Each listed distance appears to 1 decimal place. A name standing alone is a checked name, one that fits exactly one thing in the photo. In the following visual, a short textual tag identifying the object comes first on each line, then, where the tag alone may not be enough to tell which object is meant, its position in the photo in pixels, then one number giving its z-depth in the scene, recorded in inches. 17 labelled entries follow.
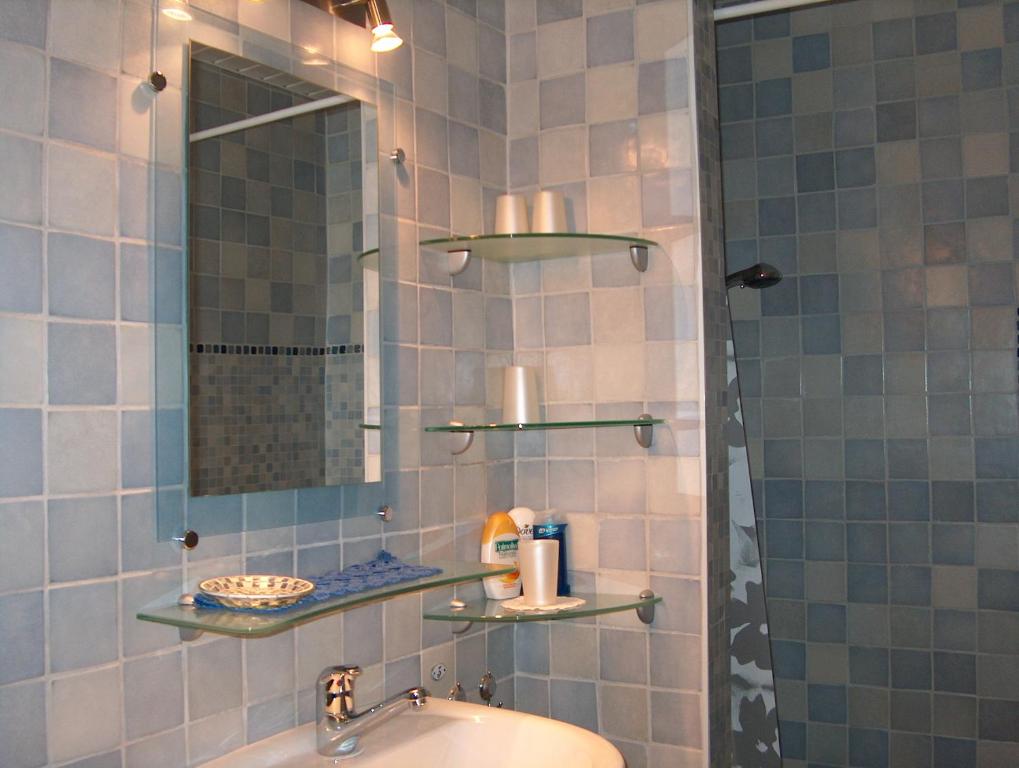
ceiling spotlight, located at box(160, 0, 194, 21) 49.4
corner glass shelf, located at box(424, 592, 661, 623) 64.5
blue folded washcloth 50.1
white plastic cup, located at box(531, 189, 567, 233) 70.3
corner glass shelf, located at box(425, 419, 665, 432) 66.5
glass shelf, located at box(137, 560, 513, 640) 45.3
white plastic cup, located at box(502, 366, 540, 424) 69.7
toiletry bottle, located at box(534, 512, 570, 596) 70.9
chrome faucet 53.3
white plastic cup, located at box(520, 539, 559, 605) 66.9
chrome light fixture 59.6
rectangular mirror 50.9
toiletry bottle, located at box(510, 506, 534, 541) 71.2
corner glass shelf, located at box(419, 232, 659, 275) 67.8
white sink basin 52.6
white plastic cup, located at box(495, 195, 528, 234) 71.1
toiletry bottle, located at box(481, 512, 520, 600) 68.4
